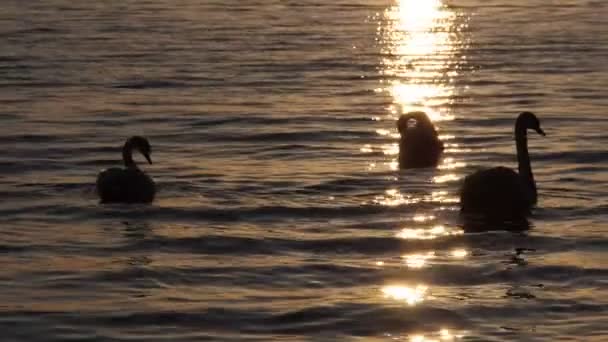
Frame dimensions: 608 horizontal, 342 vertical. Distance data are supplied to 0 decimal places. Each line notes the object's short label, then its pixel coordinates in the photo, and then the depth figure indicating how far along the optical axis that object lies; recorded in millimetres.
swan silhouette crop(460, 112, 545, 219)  21297
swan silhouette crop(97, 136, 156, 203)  21719
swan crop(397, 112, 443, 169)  25095
